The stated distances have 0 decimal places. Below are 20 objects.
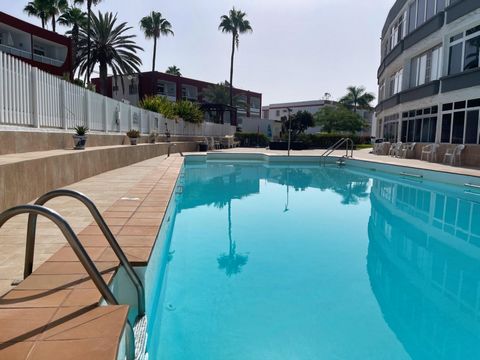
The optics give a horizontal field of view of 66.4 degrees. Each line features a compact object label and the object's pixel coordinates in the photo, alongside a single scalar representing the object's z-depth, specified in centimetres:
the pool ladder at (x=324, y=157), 2131
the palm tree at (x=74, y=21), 3034
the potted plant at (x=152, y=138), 1784
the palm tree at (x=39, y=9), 3478
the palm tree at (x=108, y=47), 2828
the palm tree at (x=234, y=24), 4197
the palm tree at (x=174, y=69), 5916
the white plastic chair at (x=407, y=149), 2009
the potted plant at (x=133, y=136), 1403
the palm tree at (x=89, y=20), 2741
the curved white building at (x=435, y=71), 1548
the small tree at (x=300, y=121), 4399
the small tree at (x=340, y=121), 4588
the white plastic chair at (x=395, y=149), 2142
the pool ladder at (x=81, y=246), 186
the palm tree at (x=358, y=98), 6525
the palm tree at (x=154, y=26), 4106
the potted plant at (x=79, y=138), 842
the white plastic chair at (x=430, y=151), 1766
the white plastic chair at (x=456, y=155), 1560
